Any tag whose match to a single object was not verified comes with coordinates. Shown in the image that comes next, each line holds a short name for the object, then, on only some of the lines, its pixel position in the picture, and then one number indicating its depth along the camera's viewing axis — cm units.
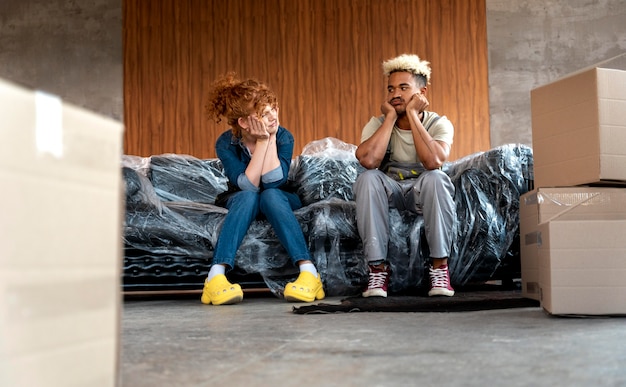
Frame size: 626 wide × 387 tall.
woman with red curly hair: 255
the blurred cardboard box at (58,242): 61
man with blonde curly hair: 257
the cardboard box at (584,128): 197
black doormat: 209
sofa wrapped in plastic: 281
